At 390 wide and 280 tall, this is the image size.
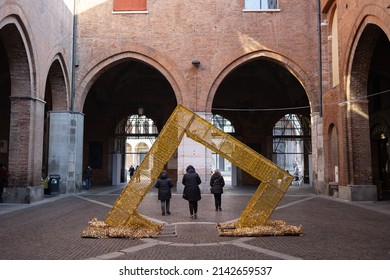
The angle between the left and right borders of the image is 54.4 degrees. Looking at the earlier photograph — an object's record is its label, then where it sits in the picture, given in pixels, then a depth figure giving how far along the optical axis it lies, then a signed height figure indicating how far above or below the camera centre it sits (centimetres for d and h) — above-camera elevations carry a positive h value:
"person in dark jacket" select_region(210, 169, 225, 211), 1066 -29
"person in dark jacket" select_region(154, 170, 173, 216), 1015 -39
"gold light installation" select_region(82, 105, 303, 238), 755 -9
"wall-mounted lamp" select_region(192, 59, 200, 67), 1700 +493
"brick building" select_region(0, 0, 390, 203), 1312 +460
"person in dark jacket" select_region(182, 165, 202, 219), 957 -34
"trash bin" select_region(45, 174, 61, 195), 1590 -50
